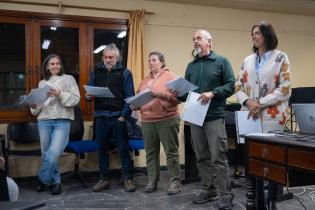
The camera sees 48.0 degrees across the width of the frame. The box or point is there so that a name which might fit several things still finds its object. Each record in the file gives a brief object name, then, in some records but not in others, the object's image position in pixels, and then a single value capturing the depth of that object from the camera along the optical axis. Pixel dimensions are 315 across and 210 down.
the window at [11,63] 4.27
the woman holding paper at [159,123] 3.35
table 1.77
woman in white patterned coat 2.38
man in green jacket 2.82
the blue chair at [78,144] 3.90
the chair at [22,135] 3.99
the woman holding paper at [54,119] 3.51
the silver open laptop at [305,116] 1.89
